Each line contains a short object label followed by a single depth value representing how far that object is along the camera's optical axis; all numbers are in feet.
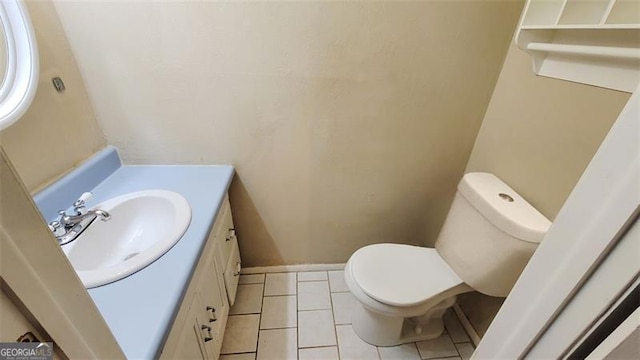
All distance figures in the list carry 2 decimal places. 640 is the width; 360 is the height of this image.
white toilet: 3.19
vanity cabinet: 2.54
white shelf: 2.23
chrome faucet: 2.72
